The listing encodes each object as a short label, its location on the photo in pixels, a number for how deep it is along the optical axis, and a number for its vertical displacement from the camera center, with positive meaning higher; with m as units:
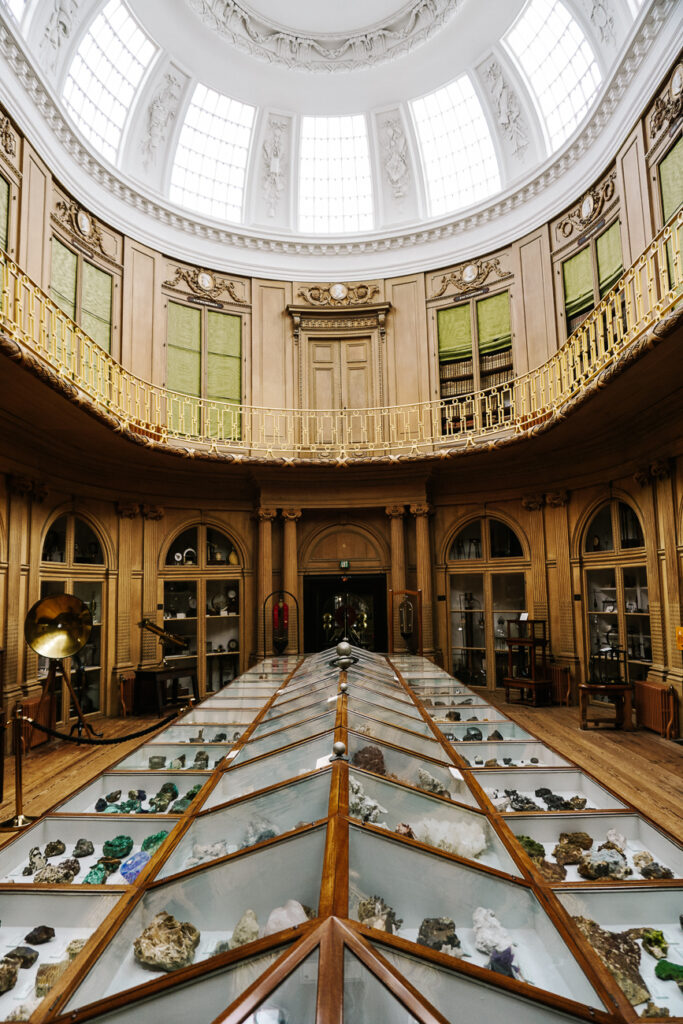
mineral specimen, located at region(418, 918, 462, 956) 1.56 -0.91
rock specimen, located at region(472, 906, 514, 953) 1.57 -0.92
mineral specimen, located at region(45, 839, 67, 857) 2.47 -1.04
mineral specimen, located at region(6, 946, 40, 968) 1.83 -1.09
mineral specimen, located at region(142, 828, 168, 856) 2.42 -1.00
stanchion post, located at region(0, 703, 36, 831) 3.99 -1.30
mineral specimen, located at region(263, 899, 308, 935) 1.57 -0.86
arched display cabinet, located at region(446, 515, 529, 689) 10.35 -0.17
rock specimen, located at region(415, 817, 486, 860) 2.05 -0.87
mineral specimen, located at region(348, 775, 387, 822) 2.08 -0.76
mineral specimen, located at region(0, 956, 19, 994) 1.75 -1.10
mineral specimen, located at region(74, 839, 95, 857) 2.48 -1.05
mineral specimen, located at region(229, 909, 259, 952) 1.60 -0.91
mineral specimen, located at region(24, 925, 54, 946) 1.91 -1.08
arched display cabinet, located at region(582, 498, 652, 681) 8.18 -0.06
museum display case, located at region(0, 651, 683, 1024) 1.29 -0.88
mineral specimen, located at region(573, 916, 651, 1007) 1.57 -1.03
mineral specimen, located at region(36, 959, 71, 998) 1.67 -1.07
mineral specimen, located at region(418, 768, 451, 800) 2.56 -0.84
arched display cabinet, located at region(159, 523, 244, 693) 10.31 -0.17
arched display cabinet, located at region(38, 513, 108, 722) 8.30 +0.16
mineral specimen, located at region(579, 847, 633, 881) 2.13 -1.01
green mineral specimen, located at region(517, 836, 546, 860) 2.22 -0.97
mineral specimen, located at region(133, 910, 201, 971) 1.55 -0.93
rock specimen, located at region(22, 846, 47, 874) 2.35 -1.05
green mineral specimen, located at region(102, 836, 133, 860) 2.46 -1.03
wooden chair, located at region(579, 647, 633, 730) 7.36 -1.37
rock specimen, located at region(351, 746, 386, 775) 2.54 -0.73
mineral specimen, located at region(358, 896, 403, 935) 1.57 -0.86
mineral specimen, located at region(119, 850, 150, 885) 2.23 -1.04
